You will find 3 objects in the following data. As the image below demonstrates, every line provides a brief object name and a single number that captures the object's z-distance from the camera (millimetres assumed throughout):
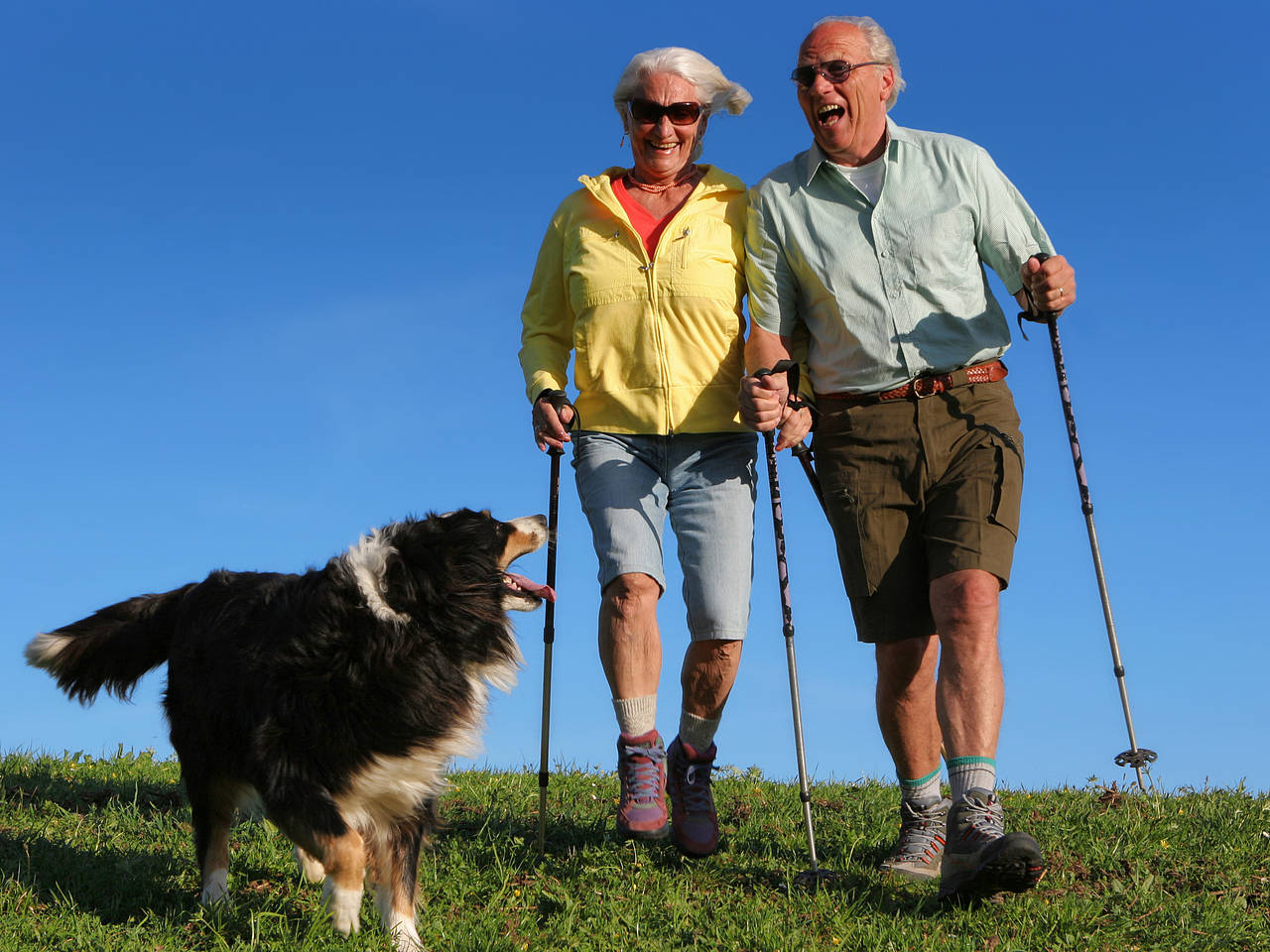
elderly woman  5121
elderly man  4867
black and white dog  4262
